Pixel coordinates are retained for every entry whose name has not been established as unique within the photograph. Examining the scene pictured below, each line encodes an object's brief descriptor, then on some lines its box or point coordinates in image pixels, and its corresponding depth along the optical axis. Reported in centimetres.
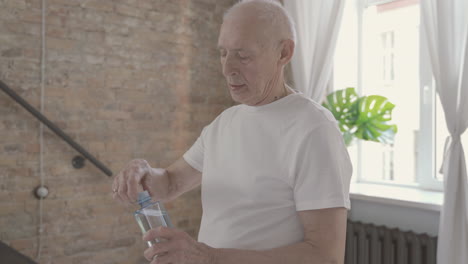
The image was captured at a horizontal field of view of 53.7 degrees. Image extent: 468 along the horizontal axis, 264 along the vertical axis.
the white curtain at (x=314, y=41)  334
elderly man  104
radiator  263
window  313
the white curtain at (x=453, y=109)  247
